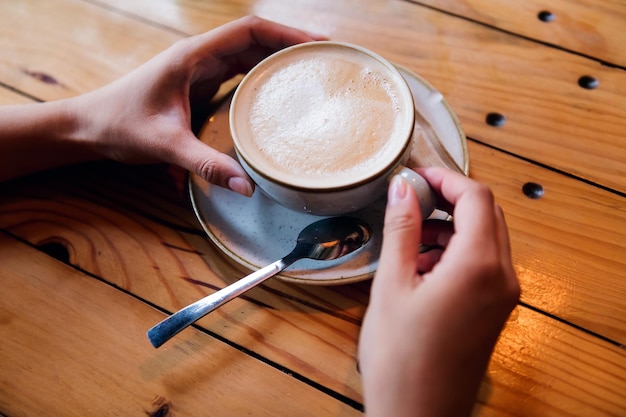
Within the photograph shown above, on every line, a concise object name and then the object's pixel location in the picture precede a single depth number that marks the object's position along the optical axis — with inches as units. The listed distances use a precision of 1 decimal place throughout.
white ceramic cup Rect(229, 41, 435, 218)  26.0
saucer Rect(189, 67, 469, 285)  27.4
